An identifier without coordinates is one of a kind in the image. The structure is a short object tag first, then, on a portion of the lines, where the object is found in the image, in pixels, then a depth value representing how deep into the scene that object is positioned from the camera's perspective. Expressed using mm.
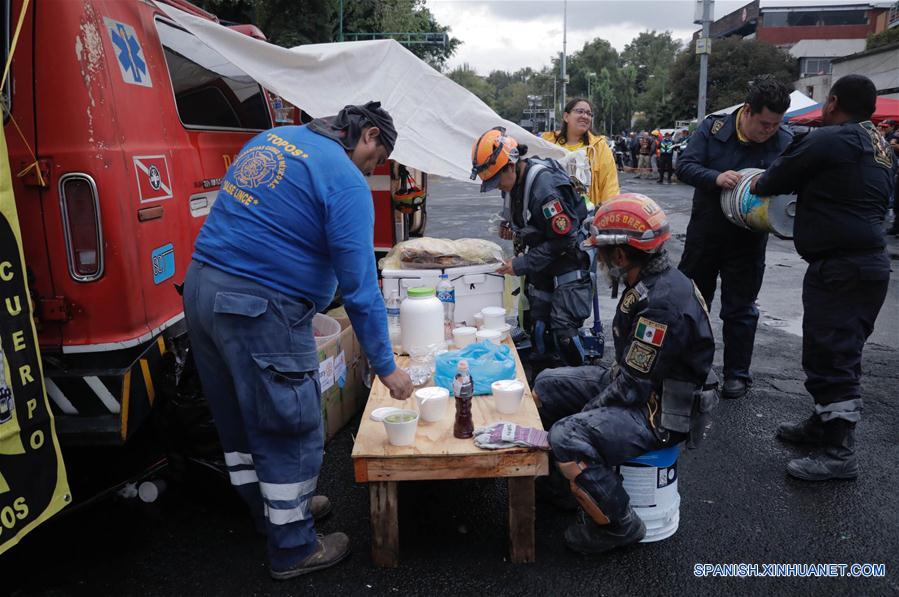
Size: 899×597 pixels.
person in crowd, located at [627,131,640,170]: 32281
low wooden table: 2697
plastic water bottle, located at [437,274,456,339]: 4414
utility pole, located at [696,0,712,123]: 15594
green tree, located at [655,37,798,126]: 45312
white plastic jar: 3887
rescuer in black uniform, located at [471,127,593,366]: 4066
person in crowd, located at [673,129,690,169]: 23836
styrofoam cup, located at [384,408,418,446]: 2748
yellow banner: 2230
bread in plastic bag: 4668
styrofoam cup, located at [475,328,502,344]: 3988
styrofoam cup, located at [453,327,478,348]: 4036
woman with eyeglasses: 5840
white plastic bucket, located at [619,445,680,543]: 2875
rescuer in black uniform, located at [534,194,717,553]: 2711
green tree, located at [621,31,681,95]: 92588
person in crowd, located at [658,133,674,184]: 24406
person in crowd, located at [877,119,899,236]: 12961
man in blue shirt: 2463
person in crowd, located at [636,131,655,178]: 28906
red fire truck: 2590
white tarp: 4215
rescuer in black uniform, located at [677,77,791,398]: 4508
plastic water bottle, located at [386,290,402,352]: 4137
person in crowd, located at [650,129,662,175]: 26469
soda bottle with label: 2828
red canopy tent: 14703
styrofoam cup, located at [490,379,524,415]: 3057
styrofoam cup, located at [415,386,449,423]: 2996
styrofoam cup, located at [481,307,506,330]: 4289
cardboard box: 3803
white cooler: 4516
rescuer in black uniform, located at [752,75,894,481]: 3445
